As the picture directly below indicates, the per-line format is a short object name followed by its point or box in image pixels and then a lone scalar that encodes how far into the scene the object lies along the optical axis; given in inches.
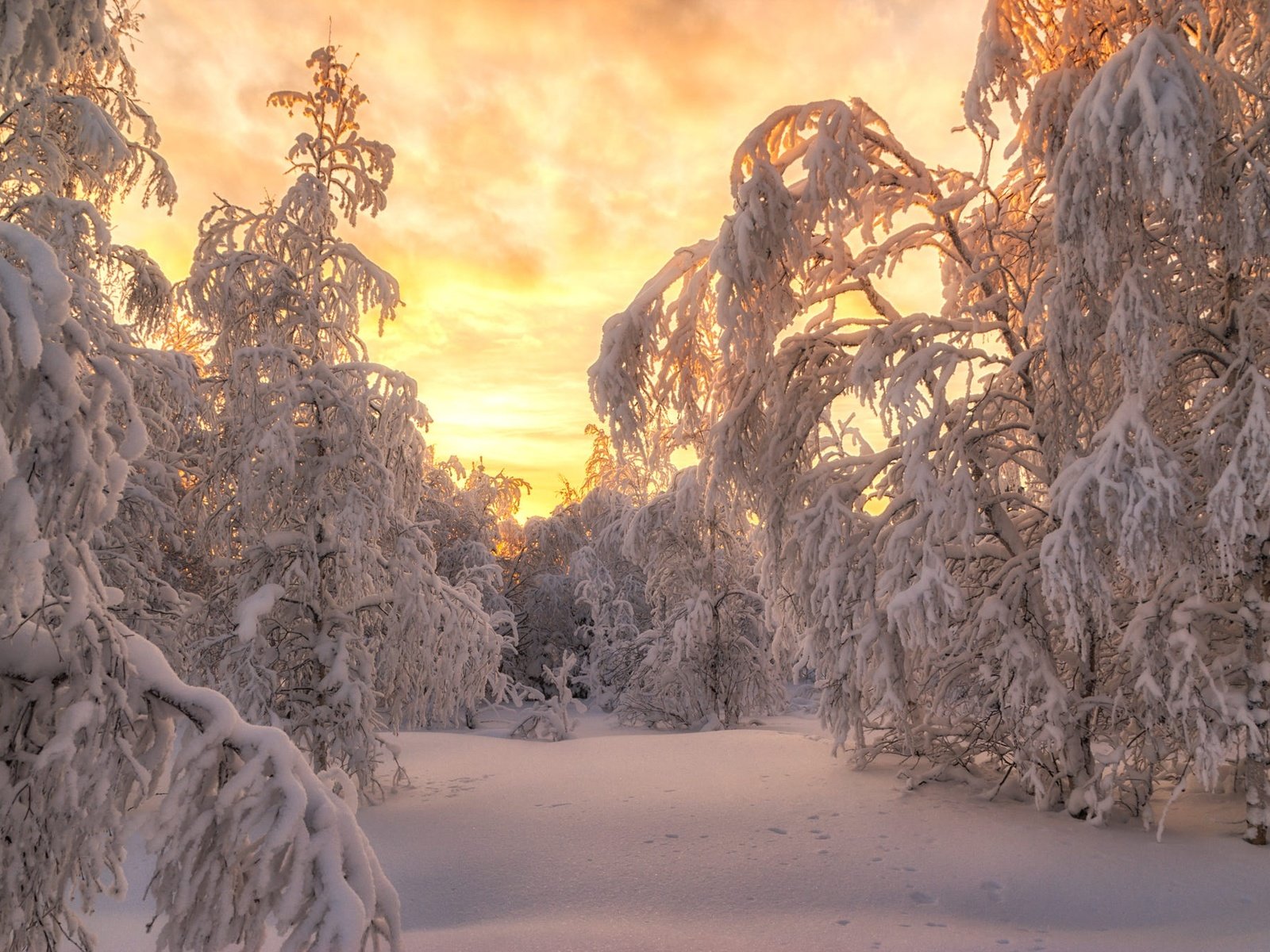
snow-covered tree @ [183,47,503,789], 290.2
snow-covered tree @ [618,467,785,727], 615.5
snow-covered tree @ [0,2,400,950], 79.7
